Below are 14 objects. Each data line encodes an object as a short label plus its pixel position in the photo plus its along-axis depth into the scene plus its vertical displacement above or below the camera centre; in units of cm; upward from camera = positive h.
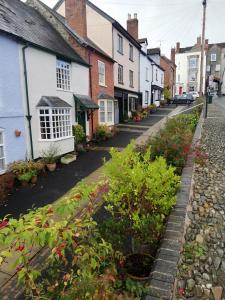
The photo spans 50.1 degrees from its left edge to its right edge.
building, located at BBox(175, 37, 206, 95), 6263 +978
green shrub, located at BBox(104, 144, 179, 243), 384 -142
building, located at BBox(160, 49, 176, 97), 5042 +807
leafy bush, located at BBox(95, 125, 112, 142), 1809 -194
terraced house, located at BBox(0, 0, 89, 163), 1029 +110
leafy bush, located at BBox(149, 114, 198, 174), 759 -132
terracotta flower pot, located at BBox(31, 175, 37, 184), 1015 -297
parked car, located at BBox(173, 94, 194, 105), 4351 +137
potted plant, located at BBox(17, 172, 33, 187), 984 -282
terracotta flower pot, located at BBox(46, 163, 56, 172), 1171 -281
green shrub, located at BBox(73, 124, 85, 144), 1509 -156
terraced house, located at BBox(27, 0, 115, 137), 1666 +336
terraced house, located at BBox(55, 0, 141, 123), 2102 +562
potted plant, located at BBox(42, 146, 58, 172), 1174 -240
